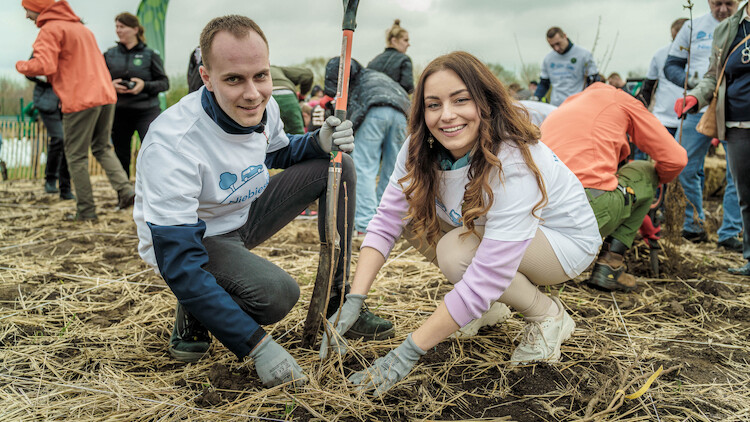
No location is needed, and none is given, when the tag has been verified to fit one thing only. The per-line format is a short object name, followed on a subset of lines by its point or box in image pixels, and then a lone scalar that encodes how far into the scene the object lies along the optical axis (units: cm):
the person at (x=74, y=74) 394
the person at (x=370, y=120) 386
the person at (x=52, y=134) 528
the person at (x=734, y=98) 291
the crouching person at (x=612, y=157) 237
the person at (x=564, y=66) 509
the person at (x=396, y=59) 433
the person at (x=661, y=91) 429
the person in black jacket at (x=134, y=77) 472
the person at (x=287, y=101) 362
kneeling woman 155
